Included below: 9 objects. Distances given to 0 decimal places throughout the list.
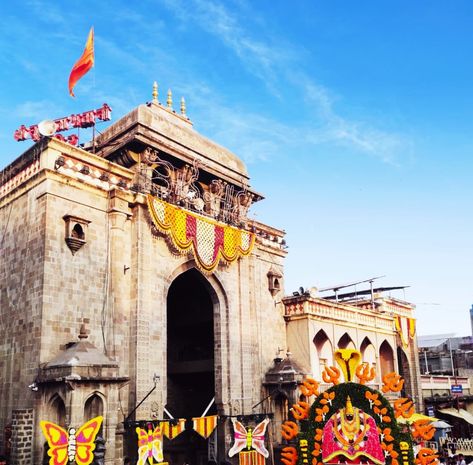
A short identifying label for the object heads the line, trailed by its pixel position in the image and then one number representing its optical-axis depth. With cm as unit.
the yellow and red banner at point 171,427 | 1845
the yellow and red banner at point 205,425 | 2040
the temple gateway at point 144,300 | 1692
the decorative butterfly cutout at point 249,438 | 1961
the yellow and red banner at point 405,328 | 3709
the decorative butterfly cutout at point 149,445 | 1662
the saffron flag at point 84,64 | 2031
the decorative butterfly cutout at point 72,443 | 1255
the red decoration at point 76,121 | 2162
